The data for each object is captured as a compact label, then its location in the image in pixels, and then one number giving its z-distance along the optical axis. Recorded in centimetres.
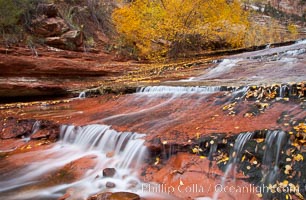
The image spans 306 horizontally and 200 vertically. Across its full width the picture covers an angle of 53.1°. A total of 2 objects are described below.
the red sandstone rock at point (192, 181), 450
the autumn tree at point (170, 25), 1805
